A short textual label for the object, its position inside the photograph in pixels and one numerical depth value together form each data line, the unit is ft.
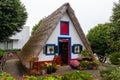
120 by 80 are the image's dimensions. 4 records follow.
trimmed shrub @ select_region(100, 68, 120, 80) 13.58
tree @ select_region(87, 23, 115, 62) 35.08
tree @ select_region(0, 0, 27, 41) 24.19
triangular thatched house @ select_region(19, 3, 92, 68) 22.97
